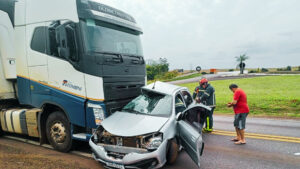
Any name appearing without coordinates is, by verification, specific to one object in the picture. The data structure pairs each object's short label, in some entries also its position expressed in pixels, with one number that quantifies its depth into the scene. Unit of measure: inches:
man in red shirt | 224.7
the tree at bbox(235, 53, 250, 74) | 2938.0
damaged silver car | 141.9
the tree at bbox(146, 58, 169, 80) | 2520.4
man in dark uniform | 280.2
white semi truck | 181.5
